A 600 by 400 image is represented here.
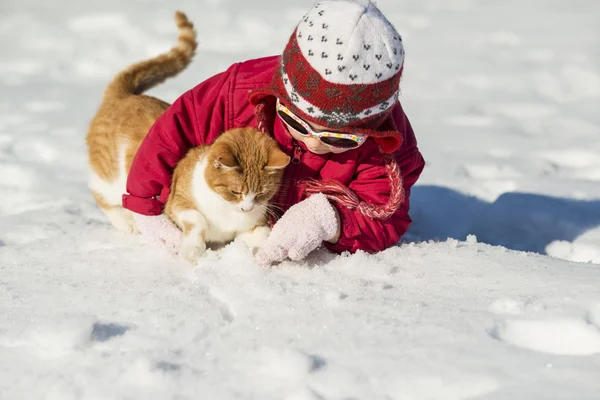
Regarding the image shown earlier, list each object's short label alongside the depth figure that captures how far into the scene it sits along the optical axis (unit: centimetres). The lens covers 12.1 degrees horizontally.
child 393
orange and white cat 413
